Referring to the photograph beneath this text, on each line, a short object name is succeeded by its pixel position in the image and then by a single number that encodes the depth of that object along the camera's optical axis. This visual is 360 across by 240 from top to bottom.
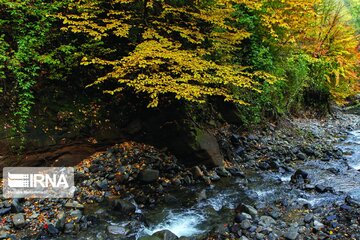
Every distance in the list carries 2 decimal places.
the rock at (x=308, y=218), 5.30
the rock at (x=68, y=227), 5.00
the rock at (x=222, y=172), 7.59
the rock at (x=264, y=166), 8.29
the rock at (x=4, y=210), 5.14
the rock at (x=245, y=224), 5.13
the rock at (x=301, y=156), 9.17
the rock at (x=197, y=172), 7.29
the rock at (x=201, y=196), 6.38
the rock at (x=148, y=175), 6.75
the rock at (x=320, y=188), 6.64
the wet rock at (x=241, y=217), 5.37
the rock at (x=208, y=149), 7.68
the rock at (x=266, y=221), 5.25
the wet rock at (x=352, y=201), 5.71
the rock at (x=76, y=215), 5.27
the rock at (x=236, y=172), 7.68
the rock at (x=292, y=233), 4.81
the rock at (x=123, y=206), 5.71
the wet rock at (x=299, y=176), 7.34
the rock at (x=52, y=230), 4.89
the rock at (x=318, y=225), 5.07
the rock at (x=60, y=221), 5.02
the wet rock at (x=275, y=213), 5.55
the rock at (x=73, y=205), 5.66
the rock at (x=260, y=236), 4.84
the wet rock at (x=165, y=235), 4.85
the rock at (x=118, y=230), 5.06
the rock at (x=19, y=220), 4.96
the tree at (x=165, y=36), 5.87
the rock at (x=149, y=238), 4.80
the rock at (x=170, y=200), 6.22
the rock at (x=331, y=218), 5.26
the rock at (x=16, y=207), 5.28
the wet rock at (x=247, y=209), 5.60
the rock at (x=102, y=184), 6.38
